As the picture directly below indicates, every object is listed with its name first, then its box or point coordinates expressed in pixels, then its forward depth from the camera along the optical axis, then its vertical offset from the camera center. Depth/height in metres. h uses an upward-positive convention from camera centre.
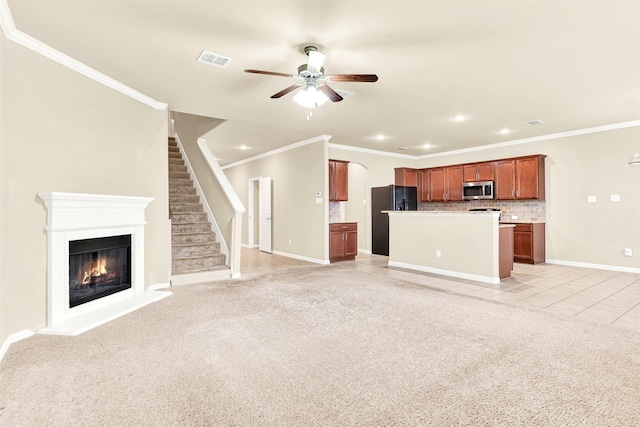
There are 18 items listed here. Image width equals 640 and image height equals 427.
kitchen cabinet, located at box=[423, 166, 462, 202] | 8.19 +0.81
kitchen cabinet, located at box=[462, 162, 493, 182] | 7.54 +1.02
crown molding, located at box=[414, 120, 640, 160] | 5.84 +1.60
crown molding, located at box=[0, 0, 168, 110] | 2.59 +1.58
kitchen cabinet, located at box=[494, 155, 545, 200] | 6.76 +0.77
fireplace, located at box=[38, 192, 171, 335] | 3.11 -0.45
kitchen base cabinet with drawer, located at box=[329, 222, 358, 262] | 7.02 -0.54
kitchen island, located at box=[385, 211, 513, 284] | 5.05 -0.48
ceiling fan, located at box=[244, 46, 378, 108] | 2.92 +1.30
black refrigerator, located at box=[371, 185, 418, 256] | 8.00 +0.23
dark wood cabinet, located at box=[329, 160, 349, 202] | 7.34 +0.81
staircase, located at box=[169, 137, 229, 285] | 5.16 -0.37
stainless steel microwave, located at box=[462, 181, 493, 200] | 7.53 +0.59
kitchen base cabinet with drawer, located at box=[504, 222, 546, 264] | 6.61 -0.58
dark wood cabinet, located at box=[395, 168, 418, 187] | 8.69 +1.04
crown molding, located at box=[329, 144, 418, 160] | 7.76 +1.66
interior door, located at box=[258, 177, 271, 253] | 8.65 +0.09
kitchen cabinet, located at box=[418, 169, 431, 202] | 8.86 +0.81
